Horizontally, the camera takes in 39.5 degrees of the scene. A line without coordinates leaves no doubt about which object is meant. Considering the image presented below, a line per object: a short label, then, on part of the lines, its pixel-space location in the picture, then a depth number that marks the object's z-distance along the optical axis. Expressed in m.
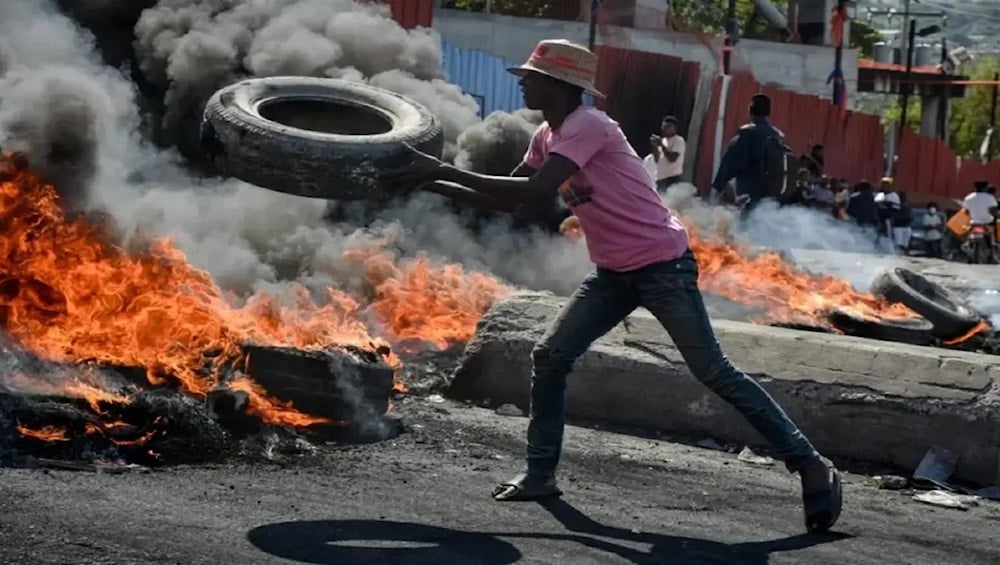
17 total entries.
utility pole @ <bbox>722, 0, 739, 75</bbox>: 26.23
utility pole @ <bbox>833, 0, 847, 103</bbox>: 32.59
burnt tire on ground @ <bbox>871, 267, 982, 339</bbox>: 10.29
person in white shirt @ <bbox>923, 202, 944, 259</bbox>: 23.92
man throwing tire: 5.07
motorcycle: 23.23
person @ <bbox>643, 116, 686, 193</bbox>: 15.06
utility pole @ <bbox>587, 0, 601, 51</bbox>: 23.67
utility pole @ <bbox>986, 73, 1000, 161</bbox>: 46.39
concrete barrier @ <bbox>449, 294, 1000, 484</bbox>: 6.53
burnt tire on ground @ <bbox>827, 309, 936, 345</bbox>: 9.70
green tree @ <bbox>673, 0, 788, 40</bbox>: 46.25
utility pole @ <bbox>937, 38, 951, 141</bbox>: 45.87
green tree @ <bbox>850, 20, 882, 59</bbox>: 57.28
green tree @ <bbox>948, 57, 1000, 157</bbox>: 70.44
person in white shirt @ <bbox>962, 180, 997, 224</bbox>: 24.11
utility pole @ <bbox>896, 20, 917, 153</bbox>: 41.16
